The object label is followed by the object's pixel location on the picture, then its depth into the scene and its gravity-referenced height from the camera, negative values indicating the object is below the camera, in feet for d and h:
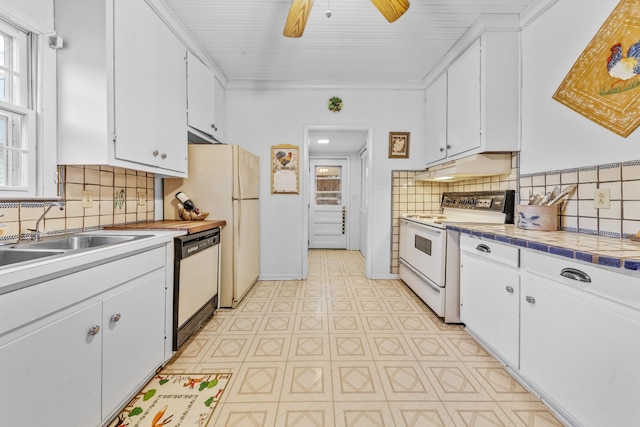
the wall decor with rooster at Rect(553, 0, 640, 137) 4.66 +2.53
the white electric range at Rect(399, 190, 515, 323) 7.43 -1.13
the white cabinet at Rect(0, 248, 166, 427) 2.68 -1.69
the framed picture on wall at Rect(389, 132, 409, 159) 11.11 +2.60
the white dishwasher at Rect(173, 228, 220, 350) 5.73 -1.81
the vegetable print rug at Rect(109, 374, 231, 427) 4.18 -3.27
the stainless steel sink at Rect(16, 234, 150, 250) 4.50 -0.65
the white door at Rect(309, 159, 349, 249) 18.54 -0.10
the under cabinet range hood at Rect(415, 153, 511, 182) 7.57 +1.24
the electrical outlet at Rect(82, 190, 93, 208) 5.48 +0.12
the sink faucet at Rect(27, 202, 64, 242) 4.38 -0.40
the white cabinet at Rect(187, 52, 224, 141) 7.81 +3.39
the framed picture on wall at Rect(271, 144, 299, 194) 10.99 +1.53
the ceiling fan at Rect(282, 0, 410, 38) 5.26 +3.96
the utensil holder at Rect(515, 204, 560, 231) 5.74 -0.17
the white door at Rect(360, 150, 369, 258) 16.16 +0.33
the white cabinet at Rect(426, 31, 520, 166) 7.15 +3.12
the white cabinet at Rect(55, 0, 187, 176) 4.71 +2.22
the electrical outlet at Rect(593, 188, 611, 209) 5.01 +0.22
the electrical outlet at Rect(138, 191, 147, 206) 7.15 +0.20
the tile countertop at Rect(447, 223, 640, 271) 3.28 -0.53
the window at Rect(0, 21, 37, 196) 4.28 +1.46
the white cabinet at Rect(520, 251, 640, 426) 3.18 -1.78
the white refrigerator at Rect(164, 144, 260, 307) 8.04 +0.34
